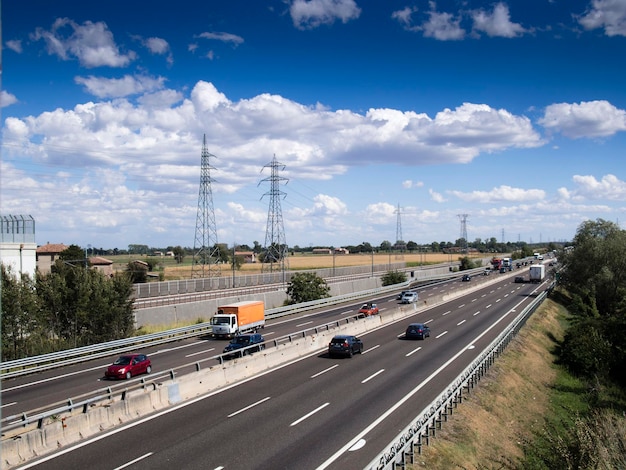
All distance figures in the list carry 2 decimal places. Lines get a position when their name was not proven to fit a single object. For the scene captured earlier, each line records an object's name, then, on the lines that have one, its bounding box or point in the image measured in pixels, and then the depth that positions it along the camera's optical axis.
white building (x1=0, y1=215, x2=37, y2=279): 45.00
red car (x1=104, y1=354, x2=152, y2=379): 27.16
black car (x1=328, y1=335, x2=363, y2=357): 31.86
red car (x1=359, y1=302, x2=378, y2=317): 52.09
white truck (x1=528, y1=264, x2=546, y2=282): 100.41
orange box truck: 41.22
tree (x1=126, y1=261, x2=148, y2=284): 95.18
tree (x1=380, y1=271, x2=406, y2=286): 94.75
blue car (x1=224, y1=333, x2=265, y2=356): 31.89
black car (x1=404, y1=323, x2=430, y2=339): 39.25
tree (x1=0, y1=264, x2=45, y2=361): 34.88
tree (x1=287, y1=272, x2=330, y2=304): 64.00
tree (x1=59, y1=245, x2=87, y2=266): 95.47
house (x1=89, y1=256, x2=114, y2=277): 101.69
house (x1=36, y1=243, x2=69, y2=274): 99.01
